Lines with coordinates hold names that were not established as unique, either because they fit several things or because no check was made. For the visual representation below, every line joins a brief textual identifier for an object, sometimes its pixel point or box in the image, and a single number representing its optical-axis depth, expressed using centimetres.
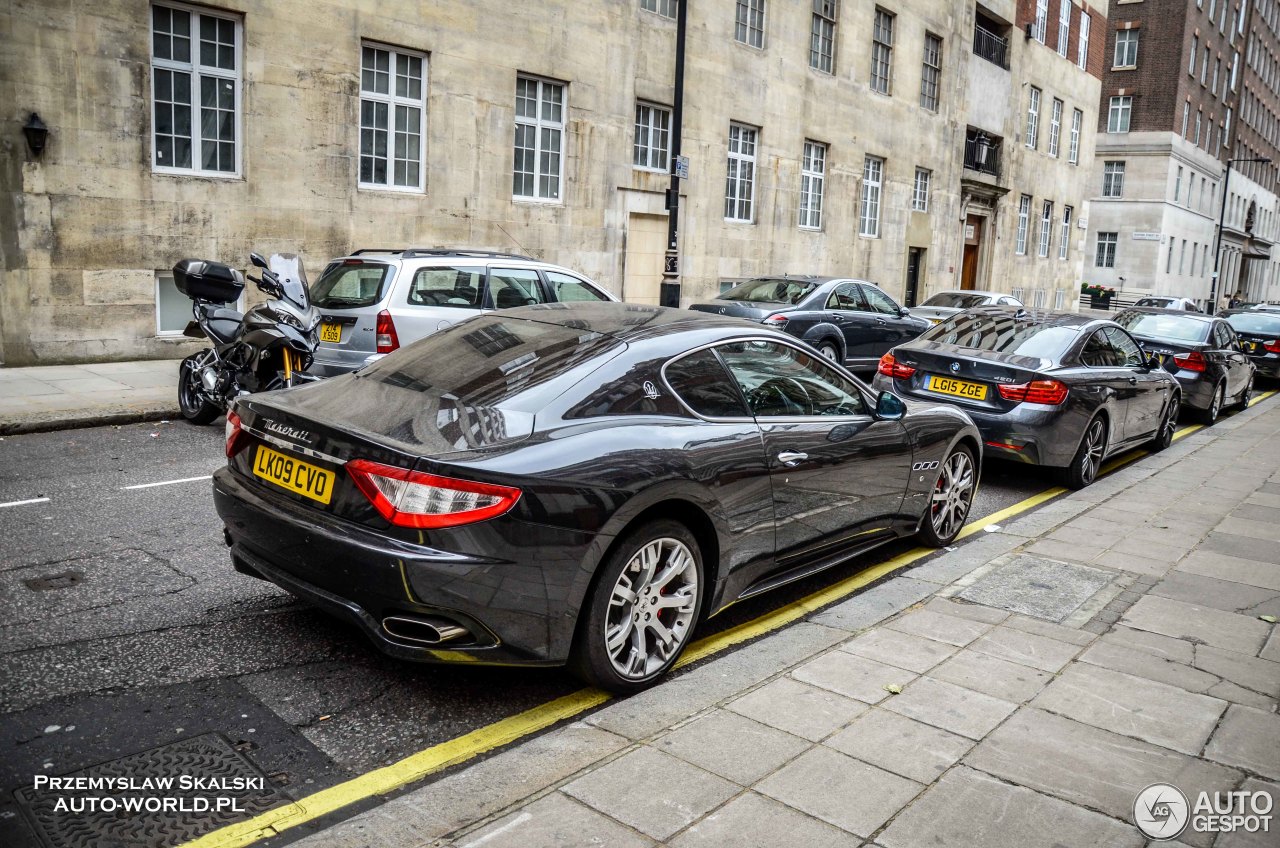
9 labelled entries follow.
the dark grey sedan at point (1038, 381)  839
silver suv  935
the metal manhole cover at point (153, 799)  290
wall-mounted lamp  1176
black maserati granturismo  354
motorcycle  874
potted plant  4738
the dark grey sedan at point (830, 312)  1412
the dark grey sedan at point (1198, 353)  1416
